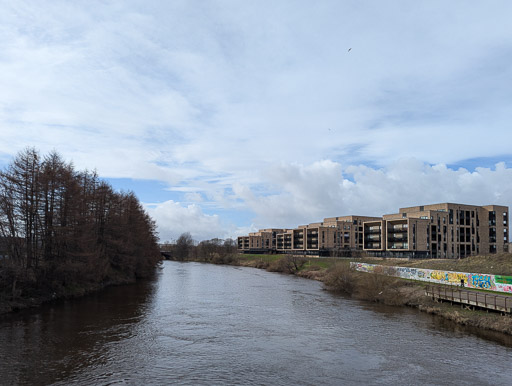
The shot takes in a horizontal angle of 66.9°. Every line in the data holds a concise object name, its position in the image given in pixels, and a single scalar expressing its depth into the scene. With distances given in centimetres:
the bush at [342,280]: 5438
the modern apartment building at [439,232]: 11075
